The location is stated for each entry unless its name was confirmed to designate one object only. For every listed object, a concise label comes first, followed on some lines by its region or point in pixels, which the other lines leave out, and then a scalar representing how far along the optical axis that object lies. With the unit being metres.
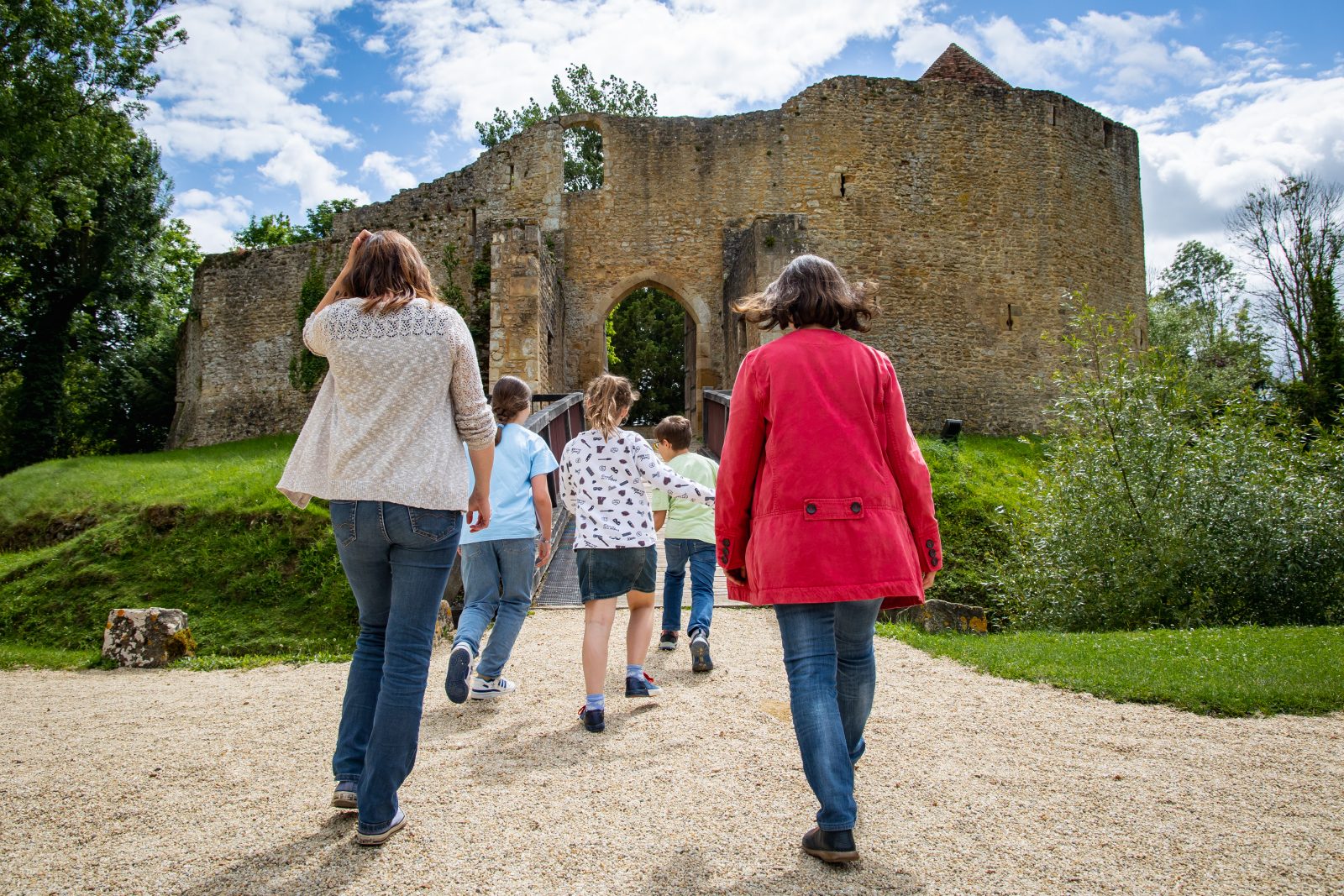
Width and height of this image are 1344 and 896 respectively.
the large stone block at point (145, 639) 6.20
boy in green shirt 4.78
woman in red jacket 2.36
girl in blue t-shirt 4.13
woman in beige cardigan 2.45
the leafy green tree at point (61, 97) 14.13
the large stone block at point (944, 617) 7.00
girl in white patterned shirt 3.78
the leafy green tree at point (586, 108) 29.11
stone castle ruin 17.64
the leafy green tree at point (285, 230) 35.94
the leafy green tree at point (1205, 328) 20.47
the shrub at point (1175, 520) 7.36
